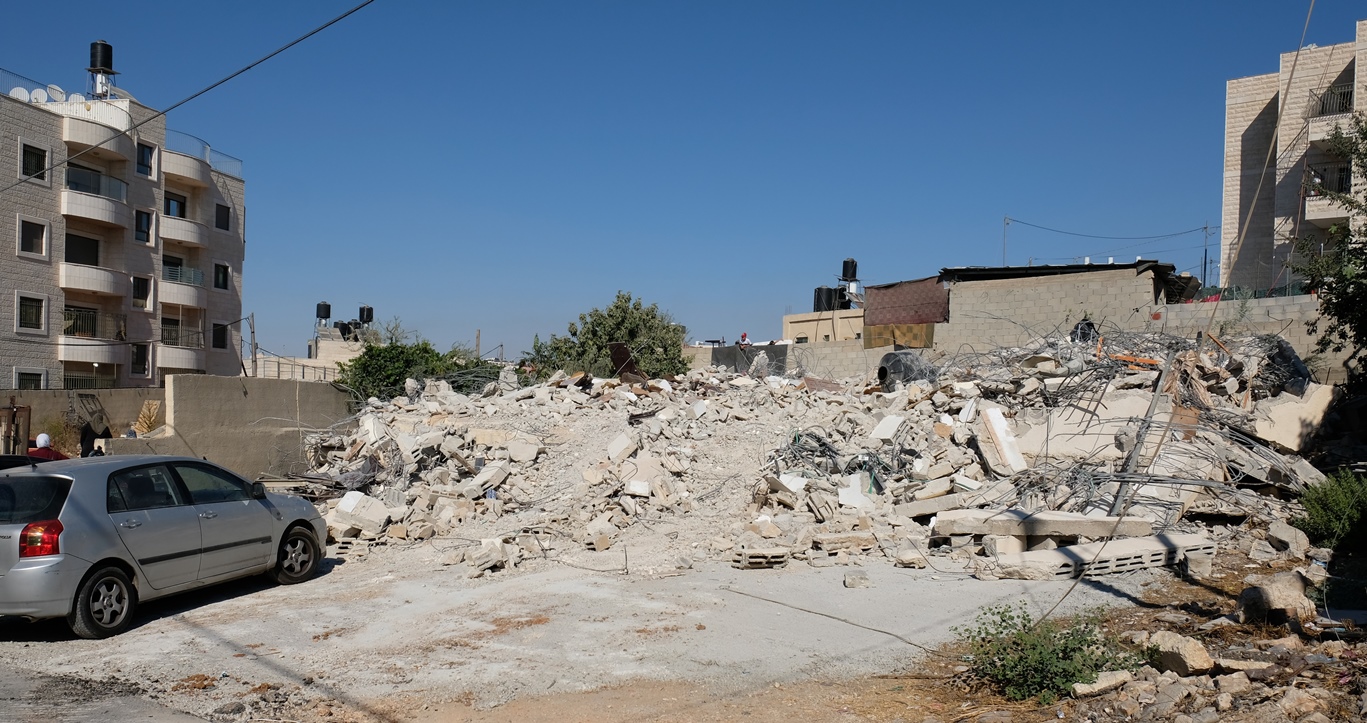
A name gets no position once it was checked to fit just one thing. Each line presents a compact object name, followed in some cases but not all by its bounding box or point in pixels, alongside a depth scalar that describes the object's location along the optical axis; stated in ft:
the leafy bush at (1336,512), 31.32
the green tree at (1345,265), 40.42
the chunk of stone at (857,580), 28.73
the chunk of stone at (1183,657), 16.65
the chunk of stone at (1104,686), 16.56
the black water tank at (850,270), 143.74
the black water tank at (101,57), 120.47
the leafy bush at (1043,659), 17.22
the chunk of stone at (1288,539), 31.73
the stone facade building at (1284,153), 101.30
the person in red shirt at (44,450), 37.70
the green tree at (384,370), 79.92
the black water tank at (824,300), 143.84
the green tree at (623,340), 103.65
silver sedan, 22.74
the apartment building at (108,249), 100.37
